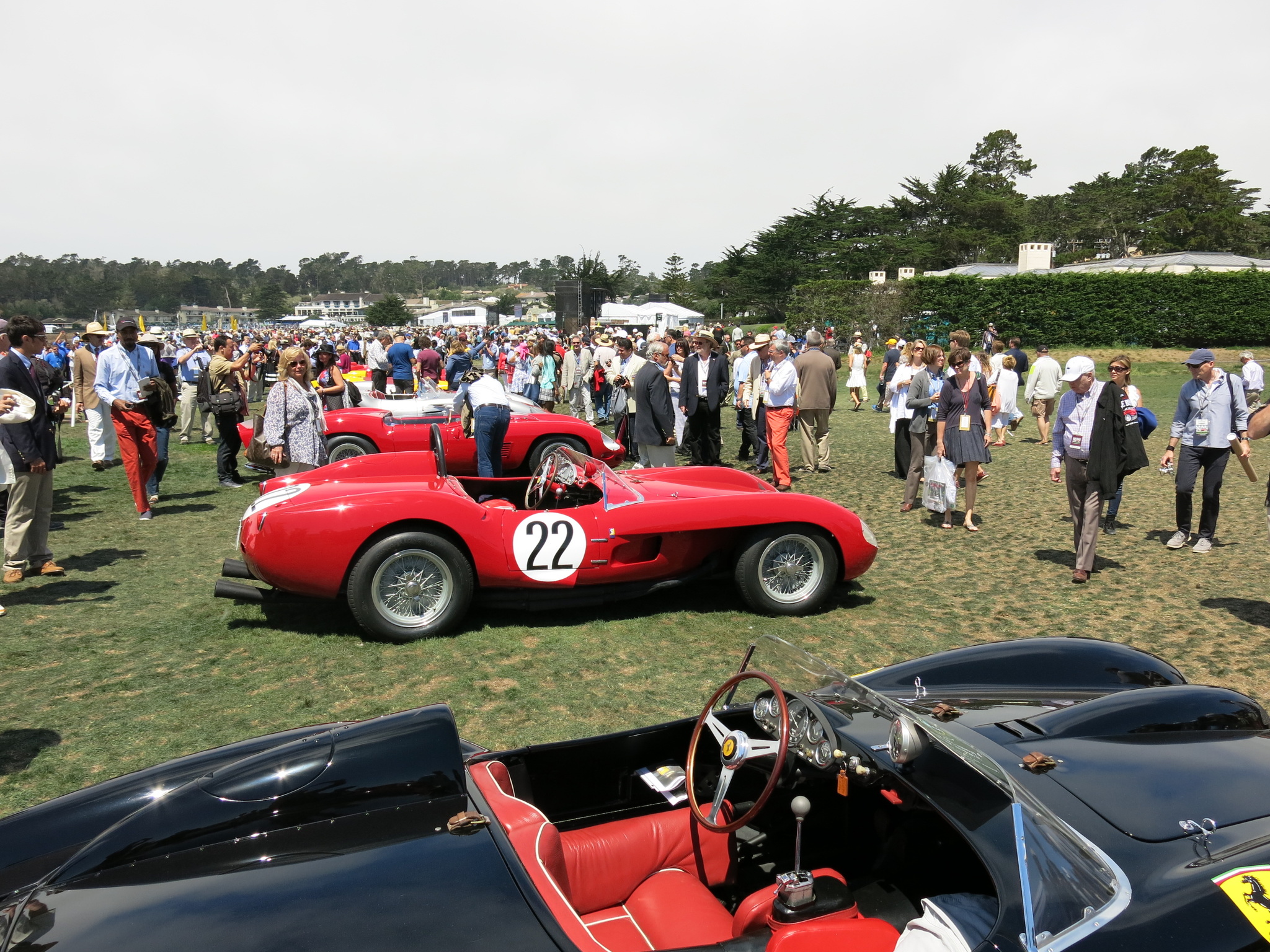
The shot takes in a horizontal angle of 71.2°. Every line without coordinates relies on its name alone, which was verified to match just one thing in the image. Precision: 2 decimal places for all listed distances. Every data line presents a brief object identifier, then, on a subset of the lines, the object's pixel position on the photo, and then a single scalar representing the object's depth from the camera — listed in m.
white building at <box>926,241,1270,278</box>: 43.47
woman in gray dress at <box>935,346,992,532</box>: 8.90
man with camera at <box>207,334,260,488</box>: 10.84
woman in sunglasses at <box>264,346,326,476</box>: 8.44
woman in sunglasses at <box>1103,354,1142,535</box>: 7.11
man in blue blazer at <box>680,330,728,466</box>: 11.32
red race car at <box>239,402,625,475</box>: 11.50
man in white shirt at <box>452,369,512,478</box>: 9.62
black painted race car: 2.18
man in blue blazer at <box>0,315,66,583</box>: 6.77
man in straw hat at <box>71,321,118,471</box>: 10.73
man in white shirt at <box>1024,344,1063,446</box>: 14.82
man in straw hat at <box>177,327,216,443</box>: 14.43
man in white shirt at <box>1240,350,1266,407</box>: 13.36
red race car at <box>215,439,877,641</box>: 5.65
